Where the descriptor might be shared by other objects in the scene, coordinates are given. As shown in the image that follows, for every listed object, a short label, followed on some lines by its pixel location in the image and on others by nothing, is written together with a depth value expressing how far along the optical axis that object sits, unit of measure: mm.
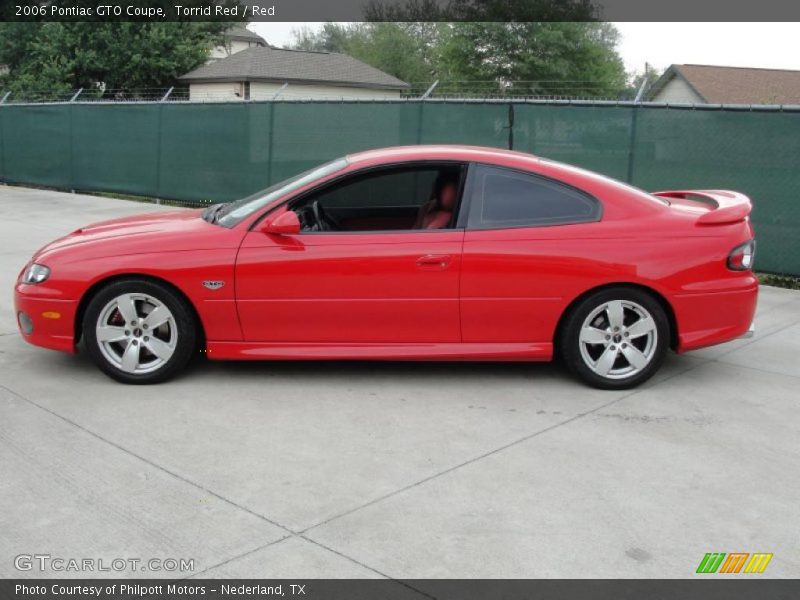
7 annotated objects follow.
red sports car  5469
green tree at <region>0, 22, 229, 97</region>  35219
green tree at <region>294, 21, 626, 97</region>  54875
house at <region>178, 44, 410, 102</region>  41750
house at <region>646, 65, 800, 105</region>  39531
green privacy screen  9289
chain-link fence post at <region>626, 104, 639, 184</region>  10133
